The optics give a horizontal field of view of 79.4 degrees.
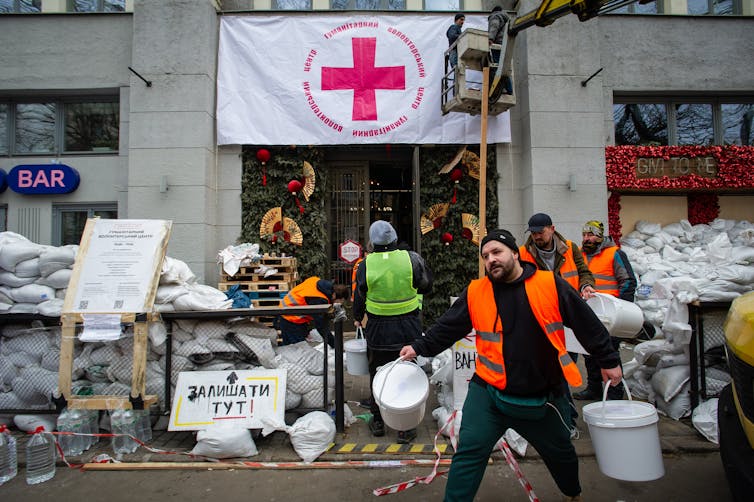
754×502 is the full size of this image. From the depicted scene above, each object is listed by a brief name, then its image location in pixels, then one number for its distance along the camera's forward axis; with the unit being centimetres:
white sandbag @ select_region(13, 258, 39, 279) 468
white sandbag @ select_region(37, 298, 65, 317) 446
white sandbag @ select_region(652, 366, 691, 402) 458
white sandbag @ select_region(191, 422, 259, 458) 389
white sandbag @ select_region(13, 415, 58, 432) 443
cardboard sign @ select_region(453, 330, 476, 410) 455
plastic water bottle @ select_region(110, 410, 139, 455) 415
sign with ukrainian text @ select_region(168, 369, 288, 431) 416
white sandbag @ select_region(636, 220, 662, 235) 912
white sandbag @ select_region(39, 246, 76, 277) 470
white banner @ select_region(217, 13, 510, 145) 855
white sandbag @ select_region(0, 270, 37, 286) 464
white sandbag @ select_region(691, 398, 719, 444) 407
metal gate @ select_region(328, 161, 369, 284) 946
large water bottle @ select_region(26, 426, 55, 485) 366
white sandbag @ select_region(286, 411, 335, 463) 394
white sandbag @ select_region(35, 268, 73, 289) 469
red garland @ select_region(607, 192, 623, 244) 919
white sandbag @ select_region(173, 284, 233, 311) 452
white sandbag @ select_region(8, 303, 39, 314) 456
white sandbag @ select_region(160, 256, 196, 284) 464
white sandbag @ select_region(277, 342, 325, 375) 471
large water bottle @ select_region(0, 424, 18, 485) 372
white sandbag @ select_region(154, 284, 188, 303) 455
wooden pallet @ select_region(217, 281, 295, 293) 807
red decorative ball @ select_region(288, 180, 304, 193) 874
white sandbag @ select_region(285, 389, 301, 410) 448
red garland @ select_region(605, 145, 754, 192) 898
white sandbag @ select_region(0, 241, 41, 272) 463
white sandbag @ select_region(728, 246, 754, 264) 493
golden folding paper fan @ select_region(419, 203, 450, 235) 906
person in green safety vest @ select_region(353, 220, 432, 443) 446
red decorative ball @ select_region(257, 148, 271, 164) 874
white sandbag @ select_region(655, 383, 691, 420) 456
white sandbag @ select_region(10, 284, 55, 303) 461
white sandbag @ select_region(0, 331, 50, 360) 468
